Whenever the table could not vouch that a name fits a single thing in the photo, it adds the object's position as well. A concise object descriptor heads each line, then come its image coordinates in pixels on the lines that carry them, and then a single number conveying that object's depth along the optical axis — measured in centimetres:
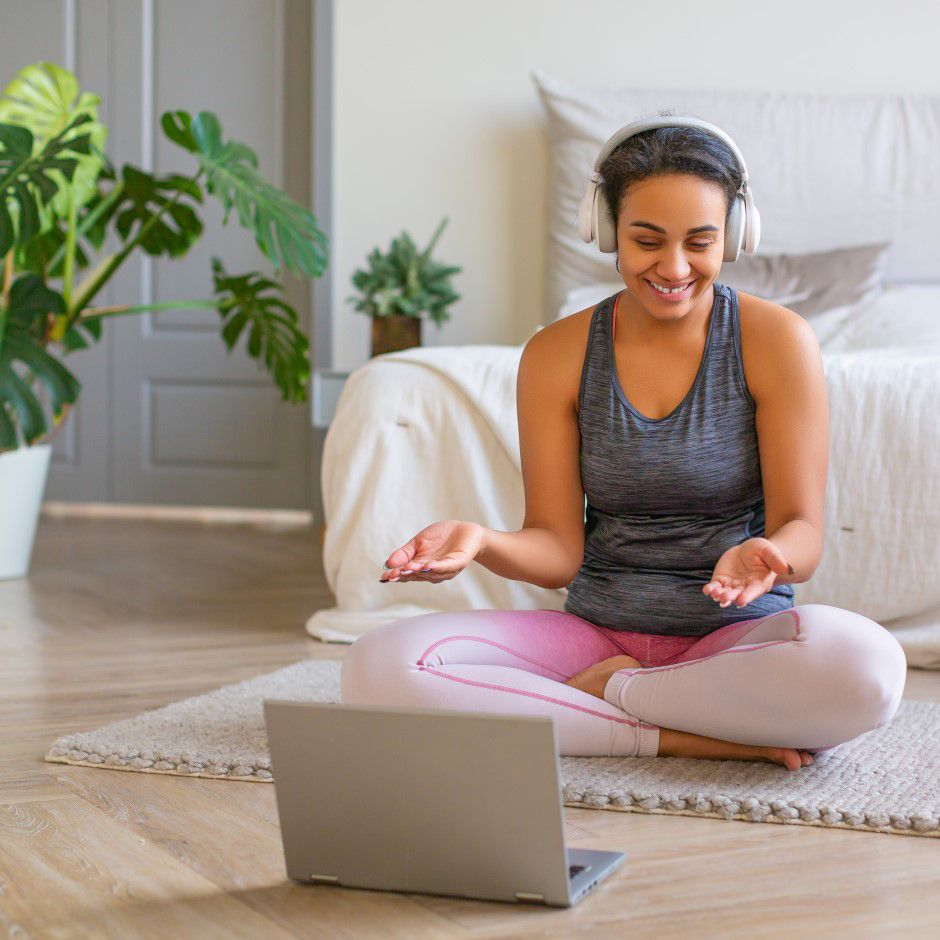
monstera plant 292
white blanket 224
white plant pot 317
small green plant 374
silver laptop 107
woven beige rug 141
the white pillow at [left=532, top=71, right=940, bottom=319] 364
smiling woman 147
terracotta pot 371
